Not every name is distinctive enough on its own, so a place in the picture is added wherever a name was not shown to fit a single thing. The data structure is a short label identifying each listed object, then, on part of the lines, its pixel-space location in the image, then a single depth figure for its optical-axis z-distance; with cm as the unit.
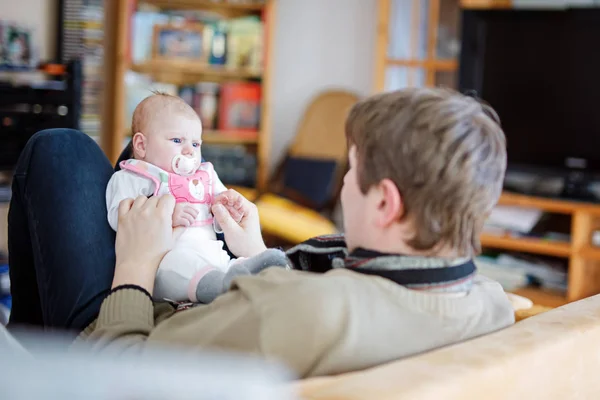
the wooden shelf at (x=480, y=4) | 409
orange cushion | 394
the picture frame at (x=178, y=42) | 463
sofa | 76
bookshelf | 452
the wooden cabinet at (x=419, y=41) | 439
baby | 132
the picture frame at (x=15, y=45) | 433
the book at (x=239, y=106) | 481
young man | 89
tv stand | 358
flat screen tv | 379
